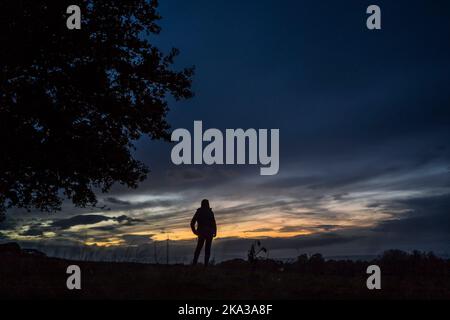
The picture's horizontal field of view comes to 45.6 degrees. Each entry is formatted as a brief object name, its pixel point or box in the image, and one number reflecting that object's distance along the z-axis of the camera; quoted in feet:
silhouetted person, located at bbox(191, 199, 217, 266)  64.44
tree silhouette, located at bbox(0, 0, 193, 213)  62.08
